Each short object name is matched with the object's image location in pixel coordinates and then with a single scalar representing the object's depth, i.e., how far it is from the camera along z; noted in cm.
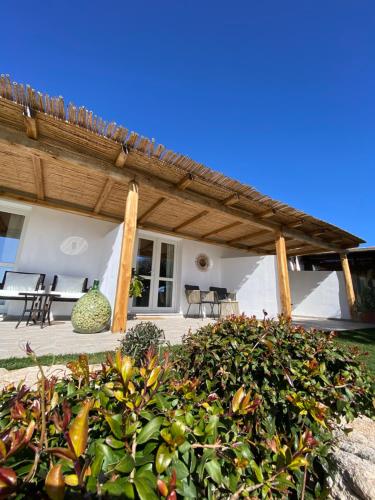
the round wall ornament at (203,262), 795
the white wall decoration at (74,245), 573
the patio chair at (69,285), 515
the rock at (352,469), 90
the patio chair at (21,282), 474
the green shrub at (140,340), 183
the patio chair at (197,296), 693
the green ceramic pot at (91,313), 347
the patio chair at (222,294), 756
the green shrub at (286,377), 101
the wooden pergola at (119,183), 319
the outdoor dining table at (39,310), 391
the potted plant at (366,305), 723
